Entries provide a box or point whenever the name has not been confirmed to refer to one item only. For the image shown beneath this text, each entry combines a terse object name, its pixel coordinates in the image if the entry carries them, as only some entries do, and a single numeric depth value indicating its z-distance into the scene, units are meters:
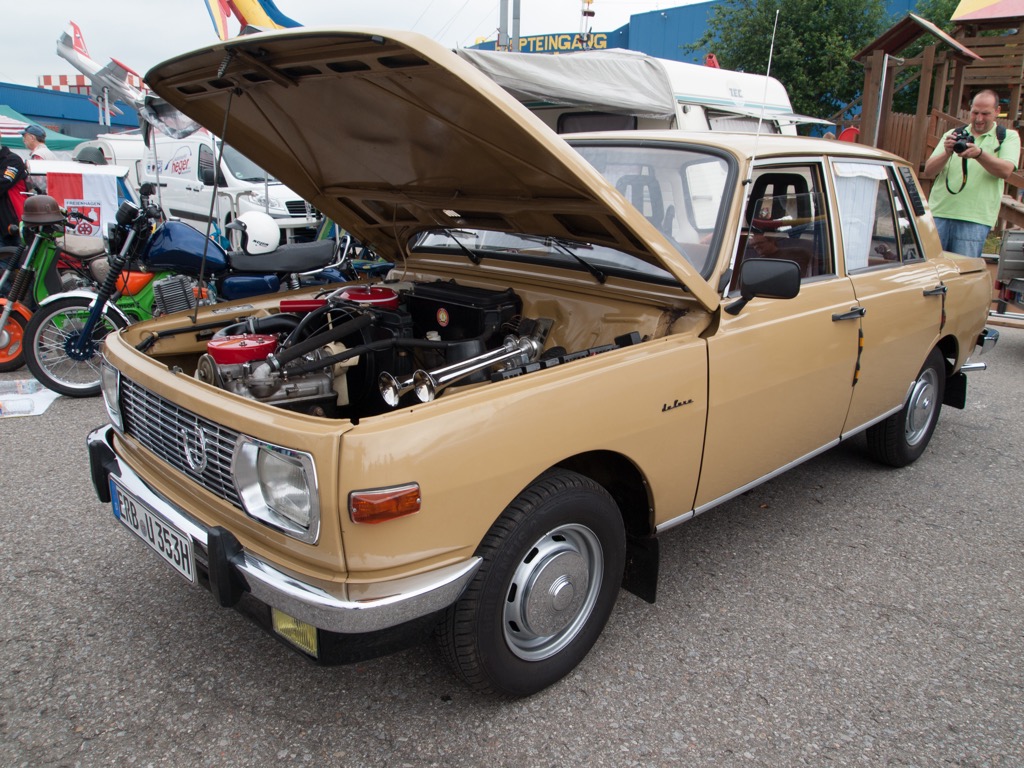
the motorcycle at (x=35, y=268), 5.86
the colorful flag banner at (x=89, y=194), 9.31
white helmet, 6.09
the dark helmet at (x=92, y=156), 14.78
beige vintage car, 1.88
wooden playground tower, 10.86
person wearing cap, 11.68
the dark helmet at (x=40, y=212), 5.82
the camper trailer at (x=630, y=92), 8.43
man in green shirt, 5.59
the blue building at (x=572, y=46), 25.70
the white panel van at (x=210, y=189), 10.07
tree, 15.92
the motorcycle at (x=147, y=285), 5.02
